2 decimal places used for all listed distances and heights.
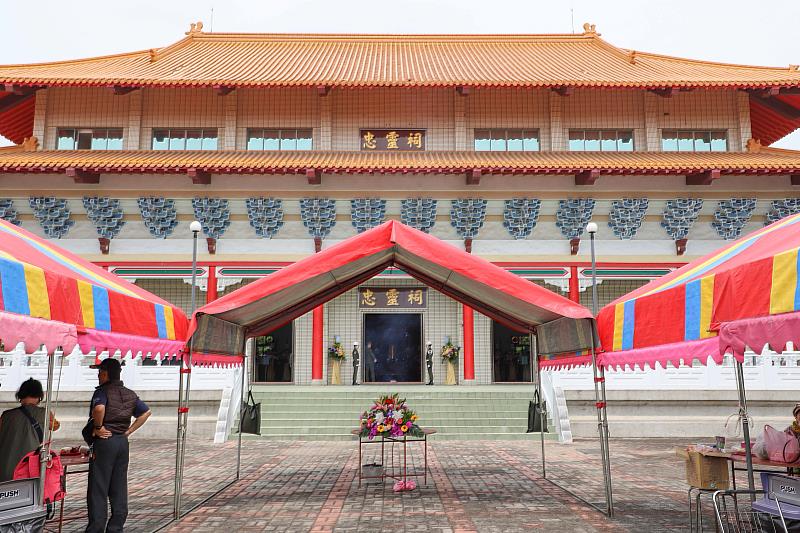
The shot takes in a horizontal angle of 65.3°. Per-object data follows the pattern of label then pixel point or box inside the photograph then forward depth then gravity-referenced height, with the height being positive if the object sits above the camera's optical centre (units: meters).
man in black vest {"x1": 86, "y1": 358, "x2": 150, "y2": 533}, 5.55 -0.76
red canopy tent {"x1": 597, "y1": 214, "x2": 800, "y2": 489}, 4.07 +0.38
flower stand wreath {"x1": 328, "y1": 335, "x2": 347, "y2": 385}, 19.16 +0.04
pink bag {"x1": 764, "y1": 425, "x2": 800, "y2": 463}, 5.47 -0.77
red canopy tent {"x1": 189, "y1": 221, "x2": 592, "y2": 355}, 6.60 +0.85
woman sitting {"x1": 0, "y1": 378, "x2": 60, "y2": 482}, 5.23 -0.57
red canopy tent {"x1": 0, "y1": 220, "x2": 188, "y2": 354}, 4.32 +0.47
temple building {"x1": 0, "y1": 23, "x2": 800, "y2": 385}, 17.69 +5.10
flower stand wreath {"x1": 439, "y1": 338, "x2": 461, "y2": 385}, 19.23 +0.02
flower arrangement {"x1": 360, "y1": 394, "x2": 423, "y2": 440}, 8.31 -0.81
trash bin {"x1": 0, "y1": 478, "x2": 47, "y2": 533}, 4.73 -1.12
